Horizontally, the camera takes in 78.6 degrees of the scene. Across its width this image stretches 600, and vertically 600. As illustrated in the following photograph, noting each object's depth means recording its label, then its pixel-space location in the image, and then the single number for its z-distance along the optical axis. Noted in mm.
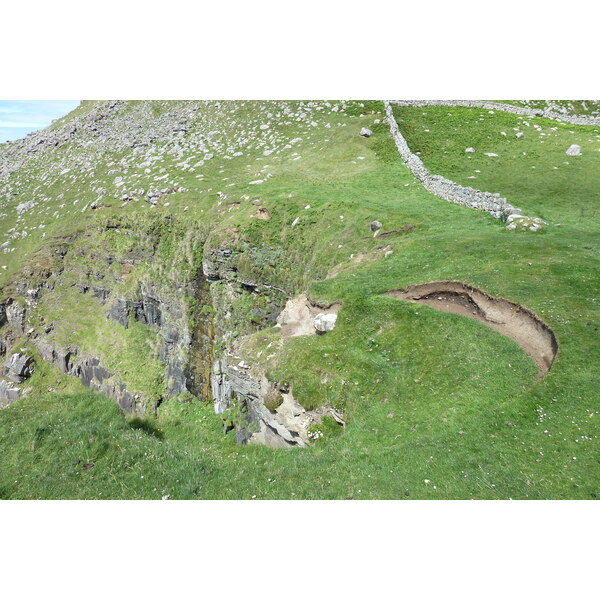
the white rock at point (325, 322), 24156
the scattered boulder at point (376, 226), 34250
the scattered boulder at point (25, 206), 66625
